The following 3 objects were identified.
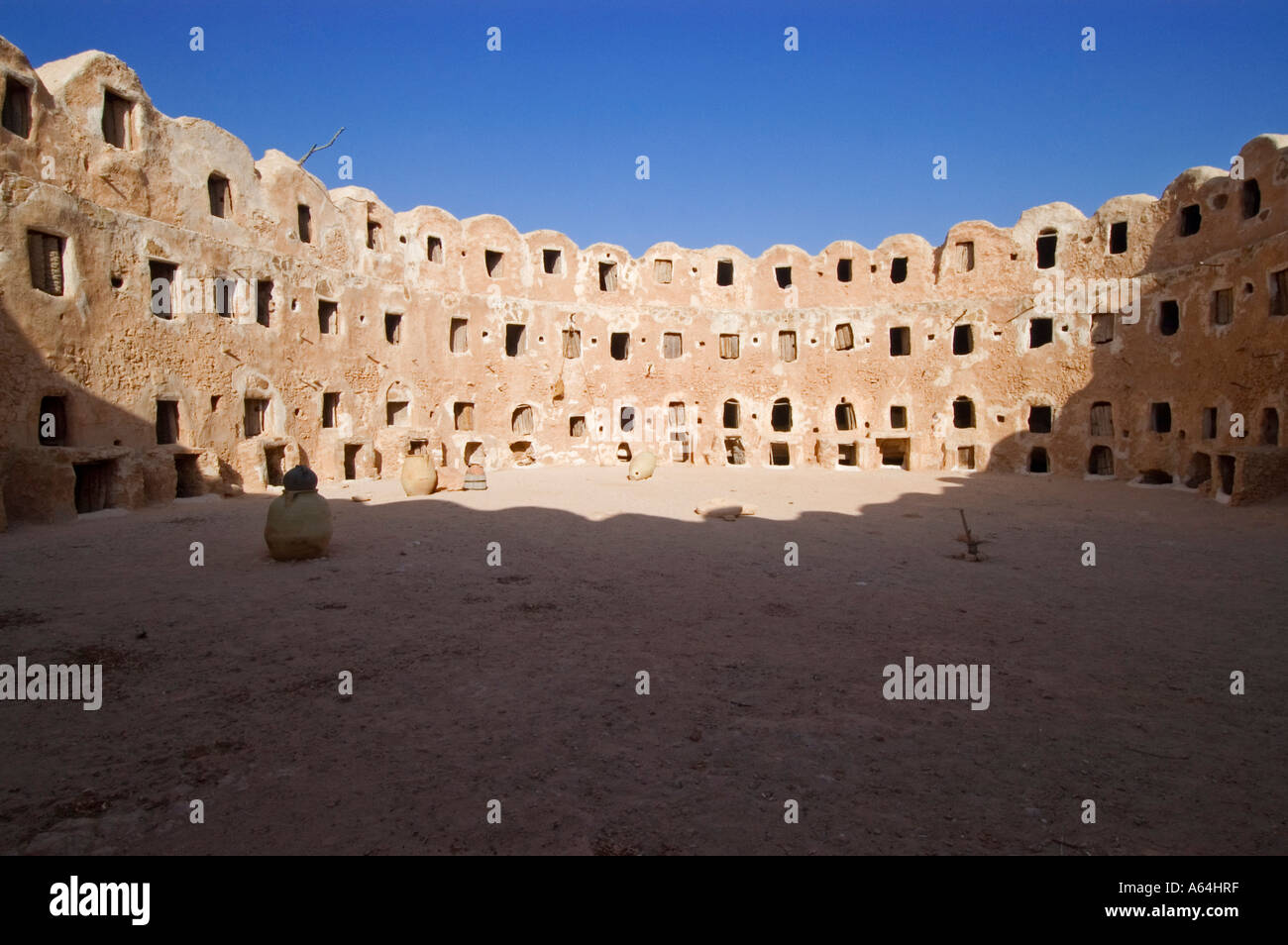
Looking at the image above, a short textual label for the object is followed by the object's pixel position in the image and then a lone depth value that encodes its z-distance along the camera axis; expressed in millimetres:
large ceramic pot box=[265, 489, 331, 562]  11445
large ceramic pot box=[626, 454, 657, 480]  26656
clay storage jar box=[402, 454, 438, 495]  20688
